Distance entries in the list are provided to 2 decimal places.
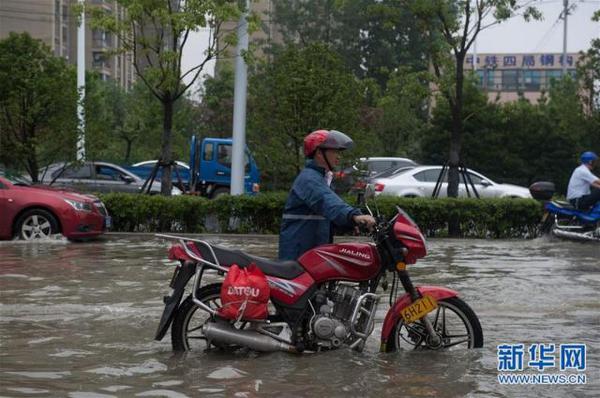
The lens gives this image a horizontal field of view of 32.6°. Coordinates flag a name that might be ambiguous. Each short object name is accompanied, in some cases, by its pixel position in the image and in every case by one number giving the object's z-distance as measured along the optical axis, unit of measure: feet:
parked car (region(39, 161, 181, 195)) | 92.79
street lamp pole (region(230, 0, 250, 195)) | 73.36
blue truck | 96.07
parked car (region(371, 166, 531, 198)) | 85.83
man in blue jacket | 24.93
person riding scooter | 60.64
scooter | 60.44
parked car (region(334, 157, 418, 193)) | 72.59
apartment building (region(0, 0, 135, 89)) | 230.48
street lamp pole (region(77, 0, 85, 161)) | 72.11
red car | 55.11
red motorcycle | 23.93
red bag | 23.75
